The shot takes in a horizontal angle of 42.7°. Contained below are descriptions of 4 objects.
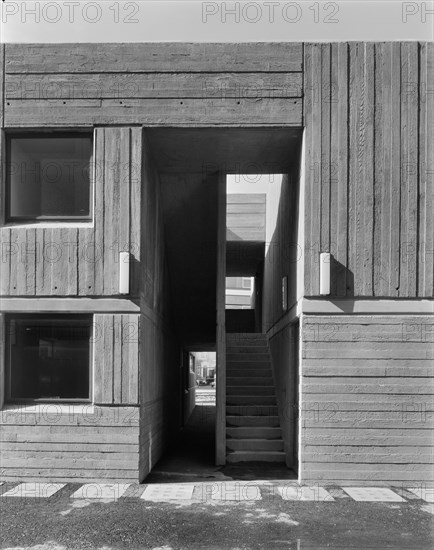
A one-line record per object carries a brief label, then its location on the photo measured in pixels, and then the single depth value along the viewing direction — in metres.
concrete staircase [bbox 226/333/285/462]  9.85
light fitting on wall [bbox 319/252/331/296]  7.85
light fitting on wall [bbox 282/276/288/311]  10.00
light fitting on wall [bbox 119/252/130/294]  7.84
